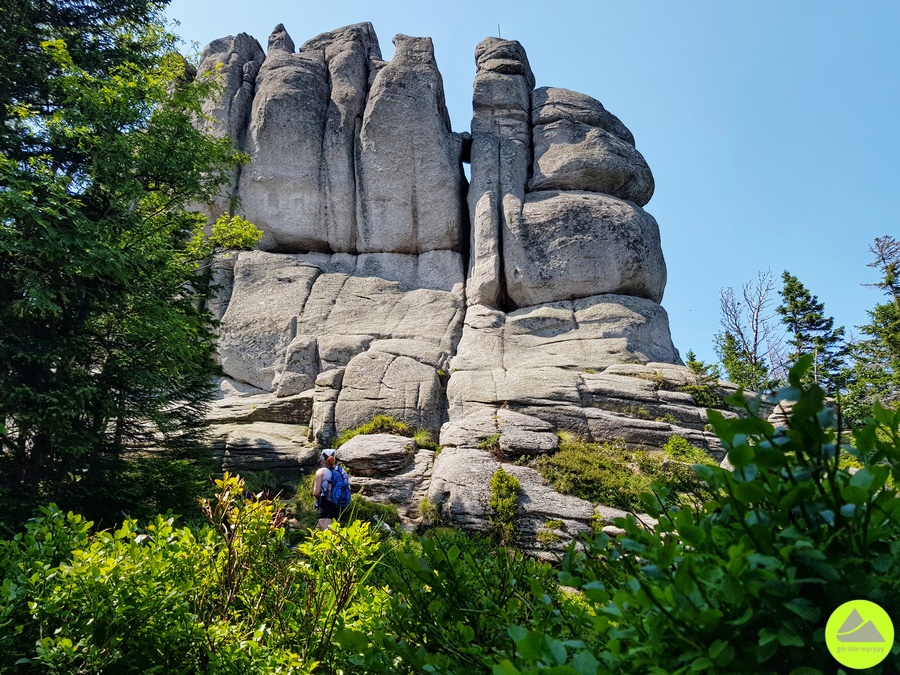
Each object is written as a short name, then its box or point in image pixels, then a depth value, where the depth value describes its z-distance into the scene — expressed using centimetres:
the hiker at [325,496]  1040
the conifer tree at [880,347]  2245
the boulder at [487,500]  1136
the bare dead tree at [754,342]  2882
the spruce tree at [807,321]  3384
